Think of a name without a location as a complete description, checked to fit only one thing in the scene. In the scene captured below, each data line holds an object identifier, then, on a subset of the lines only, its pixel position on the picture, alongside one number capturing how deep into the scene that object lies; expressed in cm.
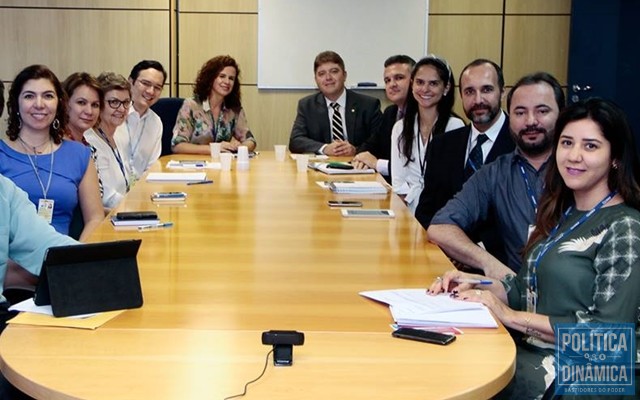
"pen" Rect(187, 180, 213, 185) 397
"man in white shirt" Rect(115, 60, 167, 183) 537
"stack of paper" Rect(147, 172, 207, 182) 402
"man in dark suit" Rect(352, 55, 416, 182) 536
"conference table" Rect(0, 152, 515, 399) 139
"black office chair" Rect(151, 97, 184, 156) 607
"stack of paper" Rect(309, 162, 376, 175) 454
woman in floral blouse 569
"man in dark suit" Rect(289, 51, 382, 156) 597
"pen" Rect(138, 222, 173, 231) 276
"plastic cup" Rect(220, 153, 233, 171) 453
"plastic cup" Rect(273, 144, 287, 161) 521
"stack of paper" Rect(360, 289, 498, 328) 175
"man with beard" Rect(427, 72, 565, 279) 286
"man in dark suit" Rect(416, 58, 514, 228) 351
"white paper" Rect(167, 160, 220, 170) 462
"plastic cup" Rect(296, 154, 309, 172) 462
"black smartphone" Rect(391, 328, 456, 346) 163
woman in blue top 324
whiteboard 705
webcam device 150
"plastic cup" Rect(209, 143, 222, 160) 527
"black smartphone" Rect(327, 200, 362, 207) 337
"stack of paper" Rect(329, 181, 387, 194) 372
